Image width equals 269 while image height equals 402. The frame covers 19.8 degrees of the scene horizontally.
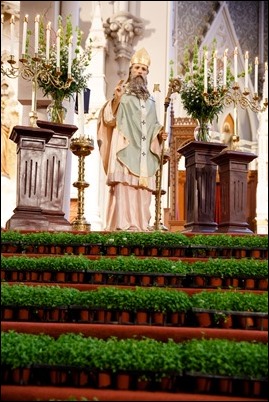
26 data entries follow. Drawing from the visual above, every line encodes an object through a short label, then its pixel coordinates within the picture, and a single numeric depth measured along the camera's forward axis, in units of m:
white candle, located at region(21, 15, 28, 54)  8.72
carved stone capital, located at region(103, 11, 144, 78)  15.02
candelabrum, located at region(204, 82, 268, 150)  9.19
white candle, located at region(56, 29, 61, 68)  8.75
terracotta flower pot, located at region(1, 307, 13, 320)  5.25
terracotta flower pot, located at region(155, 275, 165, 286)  5.91
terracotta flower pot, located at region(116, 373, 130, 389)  4.26
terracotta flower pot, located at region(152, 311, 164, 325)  5.11
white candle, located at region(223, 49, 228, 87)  9.18
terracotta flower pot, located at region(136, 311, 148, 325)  5.13
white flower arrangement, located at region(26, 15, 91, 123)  9.07
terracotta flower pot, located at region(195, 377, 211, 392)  4.25
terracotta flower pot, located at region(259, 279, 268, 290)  5.92
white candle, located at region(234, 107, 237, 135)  9.13
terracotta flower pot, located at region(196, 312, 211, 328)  5.10
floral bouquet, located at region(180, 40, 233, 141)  9.59
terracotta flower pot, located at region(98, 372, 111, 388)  4.27
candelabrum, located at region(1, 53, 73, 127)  8.81
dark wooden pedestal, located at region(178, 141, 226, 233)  9.22
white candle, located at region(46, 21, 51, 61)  8.80
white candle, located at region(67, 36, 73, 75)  8.88
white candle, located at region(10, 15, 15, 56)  8.86
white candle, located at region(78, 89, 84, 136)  9.61
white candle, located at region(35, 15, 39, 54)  8.67
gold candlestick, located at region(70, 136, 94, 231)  9.65
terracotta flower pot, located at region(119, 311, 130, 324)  5.14
